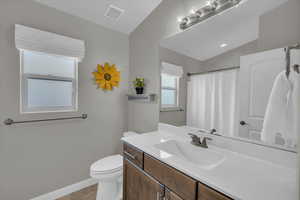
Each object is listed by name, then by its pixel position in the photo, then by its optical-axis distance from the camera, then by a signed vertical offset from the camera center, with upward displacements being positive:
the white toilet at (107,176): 1.42 -0.85
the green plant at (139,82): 1.91 +0.24
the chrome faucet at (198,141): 1.10 -0.36
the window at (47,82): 1.51 +0.20
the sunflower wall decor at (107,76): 1.93 +0.34
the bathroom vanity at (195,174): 0.60 -0.41
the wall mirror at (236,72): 0.76 +0.21
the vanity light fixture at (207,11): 1.05 +0.79
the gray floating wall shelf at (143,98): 1.77 +0.02
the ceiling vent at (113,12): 1.75 +1.19
